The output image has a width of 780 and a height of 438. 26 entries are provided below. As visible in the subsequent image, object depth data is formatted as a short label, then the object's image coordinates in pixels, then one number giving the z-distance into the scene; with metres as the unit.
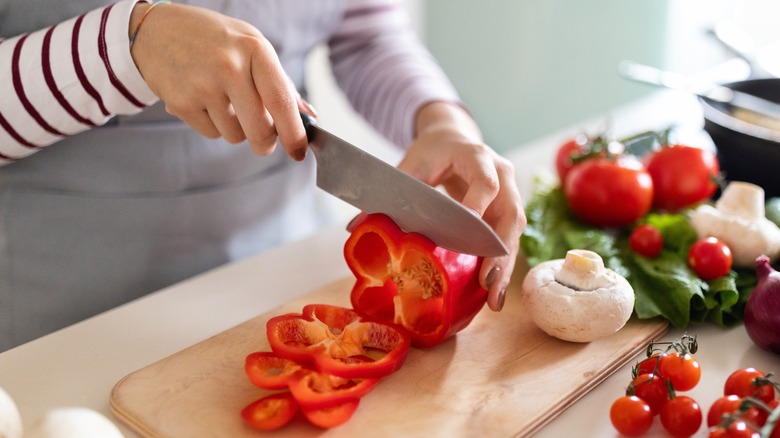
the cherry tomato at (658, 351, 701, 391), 0.91
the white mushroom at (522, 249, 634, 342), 1.01
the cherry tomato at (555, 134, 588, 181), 1.51
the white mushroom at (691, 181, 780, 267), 1.18
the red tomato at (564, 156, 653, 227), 1.32
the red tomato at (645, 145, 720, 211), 1.37
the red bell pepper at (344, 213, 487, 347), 1.02
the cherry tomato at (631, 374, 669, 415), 0.89
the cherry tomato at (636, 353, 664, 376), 0.94
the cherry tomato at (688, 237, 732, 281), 1.15
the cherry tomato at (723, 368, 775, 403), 0.85
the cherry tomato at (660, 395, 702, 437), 0.85
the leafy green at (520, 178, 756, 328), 1.11
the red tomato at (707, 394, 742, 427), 0.84
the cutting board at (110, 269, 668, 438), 0.90
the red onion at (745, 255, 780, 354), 0.99
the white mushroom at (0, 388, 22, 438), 0.78
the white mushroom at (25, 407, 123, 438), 0.72
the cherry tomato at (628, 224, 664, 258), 1.24
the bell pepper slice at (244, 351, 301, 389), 0.92
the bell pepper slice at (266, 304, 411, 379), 0.94
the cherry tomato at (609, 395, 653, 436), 0.86
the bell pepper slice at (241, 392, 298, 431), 0.88
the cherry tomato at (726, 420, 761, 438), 0.77
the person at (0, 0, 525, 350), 0.98
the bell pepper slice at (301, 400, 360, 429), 0.88
